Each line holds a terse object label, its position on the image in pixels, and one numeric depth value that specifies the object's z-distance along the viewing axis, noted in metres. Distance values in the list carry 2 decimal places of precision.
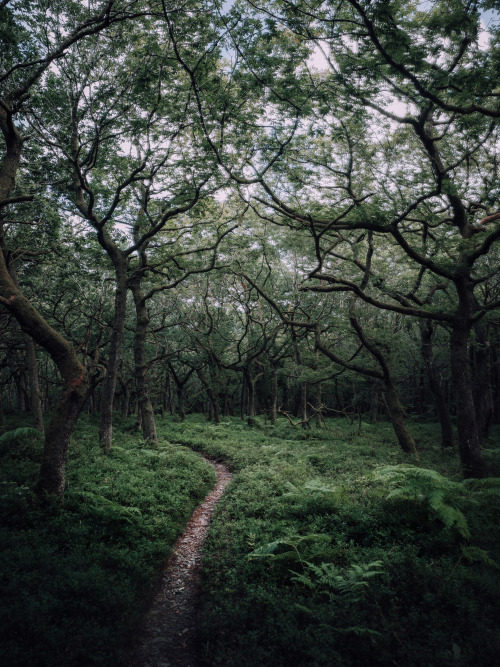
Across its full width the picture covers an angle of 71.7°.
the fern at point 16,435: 10.48
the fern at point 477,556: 4.97
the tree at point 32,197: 6.74
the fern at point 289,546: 5.68
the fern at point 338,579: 4.69
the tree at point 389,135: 7.76
